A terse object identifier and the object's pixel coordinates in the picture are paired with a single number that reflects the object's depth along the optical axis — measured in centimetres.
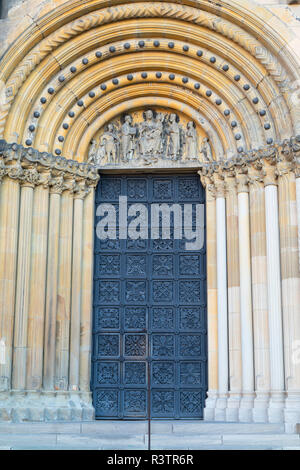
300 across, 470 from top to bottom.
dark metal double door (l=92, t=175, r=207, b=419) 1448
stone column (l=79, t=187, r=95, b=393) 1428
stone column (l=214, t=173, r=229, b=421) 1381
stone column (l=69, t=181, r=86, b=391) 1409
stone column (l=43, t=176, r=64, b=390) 1374
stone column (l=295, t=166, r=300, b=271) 1351
